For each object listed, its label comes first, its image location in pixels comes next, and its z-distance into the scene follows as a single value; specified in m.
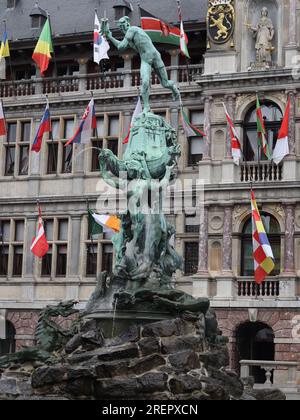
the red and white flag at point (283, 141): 38.84
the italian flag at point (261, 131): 38.84
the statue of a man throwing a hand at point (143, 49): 25.47
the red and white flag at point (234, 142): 39.56
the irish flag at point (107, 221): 38.34
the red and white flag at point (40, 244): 40.12
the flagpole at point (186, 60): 41.99
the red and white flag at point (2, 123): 40.98
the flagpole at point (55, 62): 45.38
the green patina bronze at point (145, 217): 22.89
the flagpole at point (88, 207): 42.09
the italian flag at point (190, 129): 39.54
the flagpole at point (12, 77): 45.71
